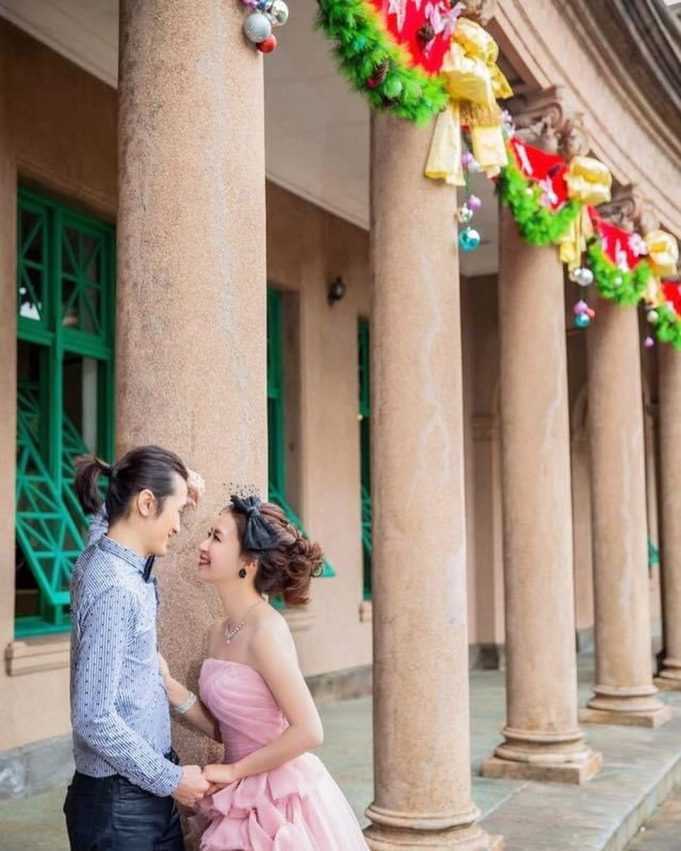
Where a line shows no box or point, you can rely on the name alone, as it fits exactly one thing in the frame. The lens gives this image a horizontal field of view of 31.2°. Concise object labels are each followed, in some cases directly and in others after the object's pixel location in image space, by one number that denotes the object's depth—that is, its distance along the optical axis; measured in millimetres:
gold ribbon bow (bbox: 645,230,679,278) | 11102
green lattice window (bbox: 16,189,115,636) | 8766
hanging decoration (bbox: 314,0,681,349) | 5355
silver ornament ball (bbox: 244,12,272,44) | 4117
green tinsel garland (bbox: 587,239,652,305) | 10133
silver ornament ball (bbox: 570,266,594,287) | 9289
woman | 3443
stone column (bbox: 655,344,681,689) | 13508
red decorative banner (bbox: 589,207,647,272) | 10188
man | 3064
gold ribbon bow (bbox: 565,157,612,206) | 8812
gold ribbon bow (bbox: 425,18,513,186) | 6094
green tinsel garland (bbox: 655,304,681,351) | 12492
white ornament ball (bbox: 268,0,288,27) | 4152
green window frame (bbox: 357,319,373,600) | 14469
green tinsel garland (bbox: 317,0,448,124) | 5230
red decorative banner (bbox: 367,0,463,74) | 5590
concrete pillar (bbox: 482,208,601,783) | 8312
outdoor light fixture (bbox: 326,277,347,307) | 13336
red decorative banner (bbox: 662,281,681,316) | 12391
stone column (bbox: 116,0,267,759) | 3871
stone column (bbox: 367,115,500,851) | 5887
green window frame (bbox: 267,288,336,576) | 12742
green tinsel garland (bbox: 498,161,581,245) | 8016
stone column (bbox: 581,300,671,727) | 10828
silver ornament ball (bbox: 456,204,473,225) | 6375
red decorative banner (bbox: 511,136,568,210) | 8125
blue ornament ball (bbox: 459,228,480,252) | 6543
